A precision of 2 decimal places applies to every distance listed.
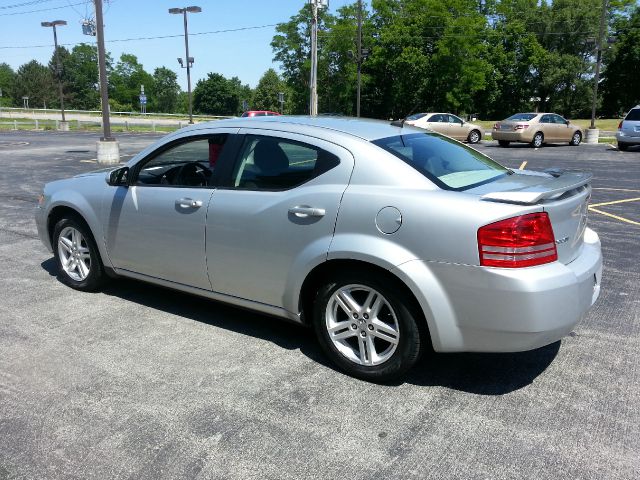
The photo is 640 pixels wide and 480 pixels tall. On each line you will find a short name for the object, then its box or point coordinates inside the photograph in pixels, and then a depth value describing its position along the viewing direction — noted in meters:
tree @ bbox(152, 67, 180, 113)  139.88
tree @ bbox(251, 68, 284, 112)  113.50
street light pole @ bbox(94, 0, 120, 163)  16.92
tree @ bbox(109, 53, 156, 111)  122.31
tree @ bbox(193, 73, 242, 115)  130.12
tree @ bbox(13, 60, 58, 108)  116.69
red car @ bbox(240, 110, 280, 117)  31.73
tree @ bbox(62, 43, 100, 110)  117.06
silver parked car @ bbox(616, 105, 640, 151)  22.73
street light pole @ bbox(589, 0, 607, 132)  28.49
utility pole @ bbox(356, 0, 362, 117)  36.73
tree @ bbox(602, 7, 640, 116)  61.06
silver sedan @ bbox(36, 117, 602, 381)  3.04
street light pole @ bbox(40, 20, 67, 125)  37.66
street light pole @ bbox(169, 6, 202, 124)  37.78
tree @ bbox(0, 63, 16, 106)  116.81
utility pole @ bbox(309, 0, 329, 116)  30.30
